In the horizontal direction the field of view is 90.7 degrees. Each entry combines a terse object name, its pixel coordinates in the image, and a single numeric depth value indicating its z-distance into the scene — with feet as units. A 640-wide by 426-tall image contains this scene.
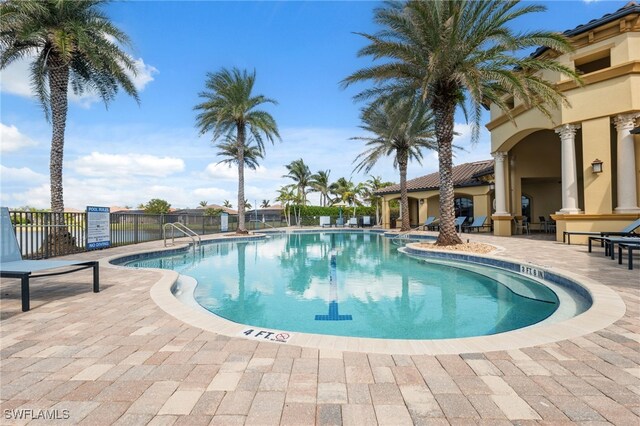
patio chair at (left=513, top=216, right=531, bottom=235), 57.60
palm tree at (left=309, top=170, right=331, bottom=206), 155.22
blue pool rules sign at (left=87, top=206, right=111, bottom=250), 37.07
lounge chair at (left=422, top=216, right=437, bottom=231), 75.97
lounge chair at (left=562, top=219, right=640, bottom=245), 30.66
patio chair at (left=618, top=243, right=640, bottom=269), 22.41
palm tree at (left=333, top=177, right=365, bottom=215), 133.62
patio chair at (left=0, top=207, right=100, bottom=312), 13.60
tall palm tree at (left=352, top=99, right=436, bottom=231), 69.31
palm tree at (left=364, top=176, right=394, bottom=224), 129.39
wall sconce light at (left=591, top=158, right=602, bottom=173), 36.94
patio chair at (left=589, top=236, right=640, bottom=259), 23.45
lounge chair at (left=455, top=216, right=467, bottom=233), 66.18
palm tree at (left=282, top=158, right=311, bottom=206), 152.97
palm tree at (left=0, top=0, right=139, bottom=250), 34.14
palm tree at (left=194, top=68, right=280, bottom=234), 66.13
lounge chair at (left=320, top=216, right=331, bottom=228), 120.57
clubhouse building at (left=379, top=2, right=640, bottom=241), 35.70
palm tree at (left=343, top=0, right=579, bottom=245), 33.47
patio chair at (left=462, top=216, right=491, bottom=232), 66.13
